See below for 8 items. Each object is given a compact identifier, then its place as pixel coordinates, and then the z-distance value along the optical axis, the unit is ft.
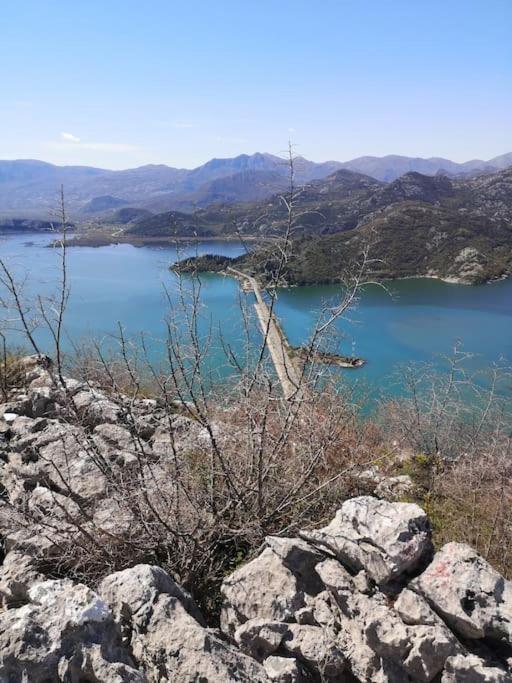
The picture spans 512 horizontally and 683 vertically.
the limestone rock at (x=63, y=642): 9.41
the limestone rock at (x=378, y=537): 12.29
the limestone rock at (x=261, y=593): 12.56
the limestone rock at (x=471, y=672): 9.70
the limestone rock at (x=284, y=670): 10.53
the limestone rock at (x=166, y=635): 10.32
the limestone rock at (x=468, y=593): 10.67
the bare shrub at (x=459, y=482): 18.07
